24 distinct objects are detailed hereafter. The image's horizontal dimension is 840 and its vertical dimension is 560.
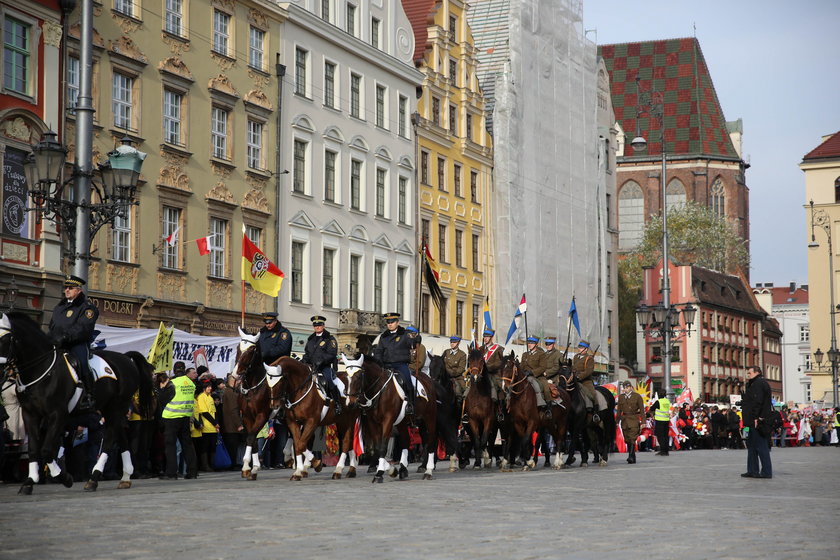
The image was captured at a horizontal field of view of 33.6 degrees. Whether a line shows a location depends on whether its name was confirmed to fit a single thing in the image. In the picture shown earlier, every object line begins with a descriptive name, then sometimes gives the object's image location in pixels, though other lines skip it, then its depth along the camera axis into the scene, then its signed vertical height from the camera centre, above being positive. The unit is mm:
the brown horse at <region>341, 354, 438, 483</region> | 20828 -110
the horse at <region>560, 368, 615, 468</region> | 27719 -712
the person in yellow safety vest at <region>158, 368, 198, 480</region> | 22906 -248
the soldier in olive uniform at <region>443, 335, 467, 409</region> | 26297 +564
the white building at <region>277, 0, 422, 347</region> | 47344 +8282
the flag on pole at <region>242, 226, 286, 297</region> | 36250 +3261
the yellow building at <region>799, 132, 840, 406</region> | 106900 +12248
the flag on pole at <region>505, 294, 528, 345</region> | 39053 +2434
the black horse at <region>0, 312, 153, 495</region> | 16719 +121
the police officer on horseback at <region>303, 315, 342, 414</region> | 22000 +633
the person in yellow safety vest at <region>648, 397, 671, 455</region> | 37531 -661
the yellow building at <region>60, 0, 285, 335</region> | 37938 +7470
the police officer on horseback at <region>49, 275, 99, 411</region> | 17469 +827
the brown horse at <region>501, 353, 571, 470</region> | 25453 -282
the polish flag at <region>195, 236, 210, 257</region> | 36969 +3988
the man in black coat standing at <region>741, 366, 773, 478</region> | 22984 -470
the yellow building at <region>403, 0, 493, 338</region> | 57750 +9895
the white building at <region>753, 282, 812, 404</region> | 155250 +4502
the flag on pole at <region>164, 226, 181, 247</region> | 38119 +4298
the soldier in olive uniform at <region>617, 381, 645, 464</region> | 32688 -437
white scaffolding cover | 62625 +11226
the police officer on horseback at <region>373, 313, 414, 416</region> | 21609 +680
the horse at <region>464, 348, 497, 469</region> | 24969 -183
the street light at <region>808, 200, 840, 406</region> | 93725 +13141
